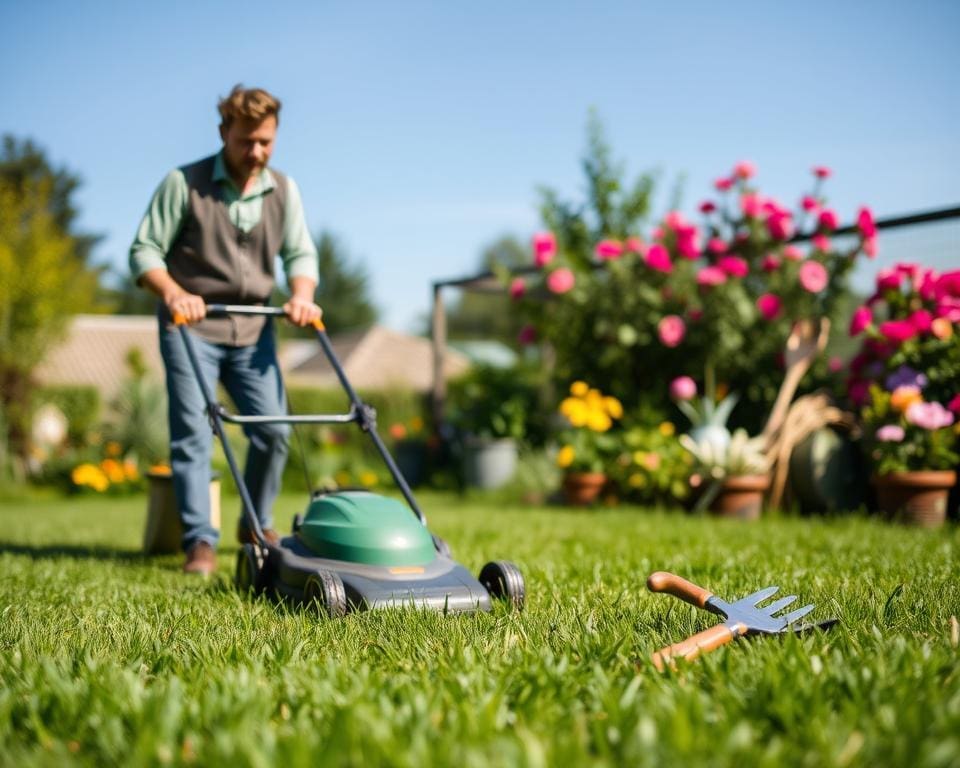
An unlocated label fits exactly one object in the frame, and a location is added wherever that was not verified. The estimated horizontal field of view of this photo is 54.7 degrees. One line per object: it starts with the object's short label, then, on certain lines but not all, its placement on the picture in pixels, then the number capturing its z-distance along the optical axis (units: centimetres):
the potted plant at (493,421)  863
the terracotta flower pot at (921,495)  486
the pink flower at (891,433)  501
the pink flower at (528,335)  771
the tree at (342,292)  5619
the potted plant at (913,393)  491
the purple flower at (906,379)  515
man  361
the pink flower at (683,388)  641
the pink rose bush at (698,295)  623
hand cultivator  200
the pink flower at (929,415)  488
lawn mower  258
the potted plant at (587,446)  659
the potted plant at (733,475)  560
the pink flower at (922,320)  511
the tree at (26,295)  1366
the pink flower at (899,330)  514
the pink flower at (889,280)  539
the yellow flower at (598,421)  677
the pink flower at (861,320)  541
